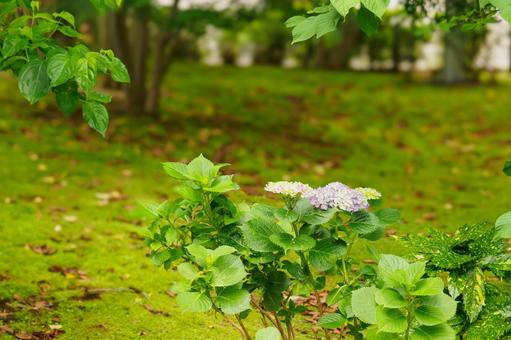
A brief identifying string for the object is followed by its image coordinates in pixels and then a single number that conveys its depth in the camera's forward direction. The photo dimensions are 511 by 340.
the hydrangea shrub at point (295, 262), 2.36
